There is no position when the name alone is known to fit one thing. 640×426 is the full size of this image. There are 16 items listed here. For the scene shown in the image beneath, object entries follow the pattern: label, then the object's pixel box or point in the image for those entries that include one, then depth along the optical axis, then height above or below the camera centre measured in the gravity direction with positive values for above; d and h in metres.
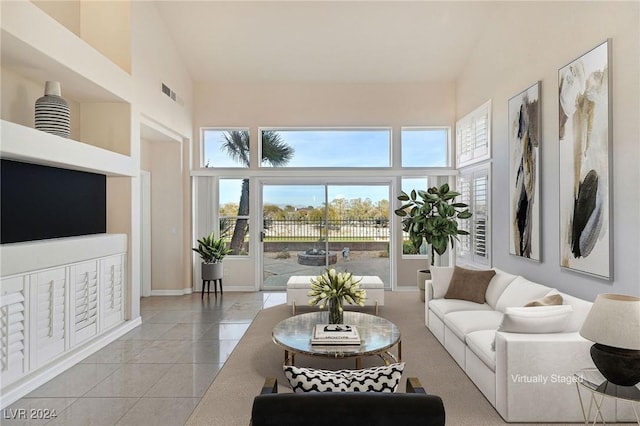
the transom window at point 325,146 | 7.34 +1.37
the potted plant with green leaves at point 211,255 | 6.74 -0.75
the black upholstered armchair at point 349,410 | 1.35 -0.73
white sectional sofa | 2.63 -1.08
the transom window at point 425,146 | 7.32 +1.36
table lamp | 2.09 -0.70
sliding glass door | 7.34 -0.27
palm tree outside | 7.35 +1.21
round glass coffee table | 3.09 -1.14
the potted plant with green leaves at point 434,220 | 5.86 -0.09
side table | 2.12 -1.04
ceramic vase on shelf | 3.76 +1.06
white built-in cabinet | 3.04 -0.95
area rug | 2.76 -1.51
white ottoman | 5.59 -1.20
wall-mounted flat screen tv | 3.44 +0.13
